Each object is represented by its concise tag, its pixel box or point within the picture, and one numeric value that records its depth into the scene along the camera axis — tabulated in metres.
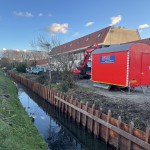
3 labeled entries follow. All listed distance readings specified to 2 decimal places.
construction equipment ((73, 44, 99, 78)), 18.11
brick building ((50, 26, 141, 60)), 25.96
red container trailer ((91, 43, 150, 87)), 10.59
